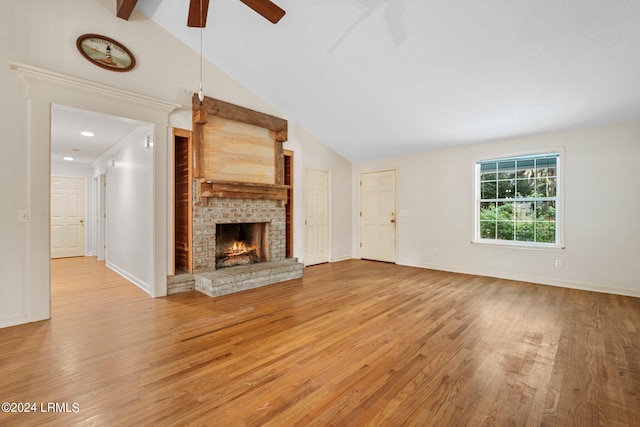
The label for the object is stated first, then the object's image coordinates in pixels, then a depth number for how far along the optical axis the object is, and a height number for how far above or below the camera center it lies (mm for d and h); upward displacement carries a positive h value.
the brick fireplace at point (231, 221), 4246 -156
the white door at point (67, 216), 7273 -133
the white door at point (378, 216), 6340 -78
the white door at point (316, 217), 6043 -104
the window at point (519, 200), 4570 +213
